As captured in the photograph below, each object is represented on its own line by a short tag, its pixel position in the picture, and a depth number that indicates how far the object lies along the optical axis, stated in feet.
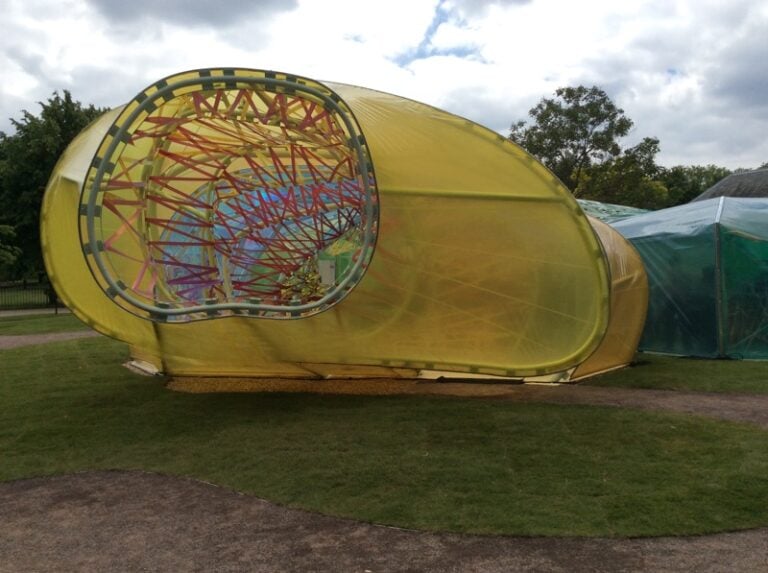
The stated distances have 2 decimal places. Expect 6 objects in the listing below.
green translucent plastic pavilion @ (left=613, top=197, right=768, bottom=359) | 40.70
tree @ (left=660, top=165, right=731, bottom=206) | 179.42
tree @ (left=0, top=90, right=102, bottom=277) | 97.55
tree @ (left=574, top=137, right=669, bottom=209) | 118.11
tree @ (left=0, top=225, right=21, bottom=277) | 72.74
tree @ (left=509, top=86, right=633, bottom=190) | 114.42
